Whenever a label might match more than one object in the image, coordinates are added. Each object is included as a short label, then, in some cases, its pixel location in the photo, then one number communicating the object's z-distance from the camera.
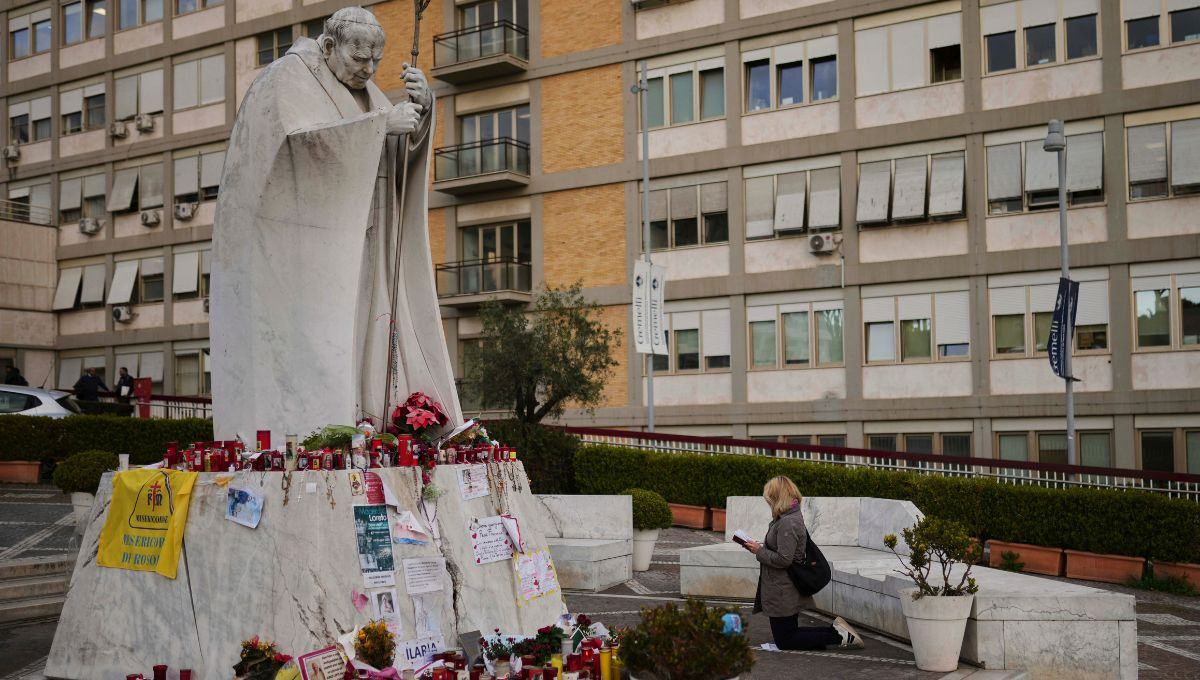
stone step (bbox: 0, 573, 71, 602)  11.90
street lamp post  21.66
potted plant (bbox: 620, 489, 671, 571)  15.36
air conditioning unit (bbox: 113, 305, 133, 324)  41.88
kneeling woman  9.56
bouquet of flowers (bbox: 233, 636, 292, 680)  7.04
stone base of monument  7.41
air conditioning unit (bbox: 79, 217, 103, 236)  42.81
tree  25.50
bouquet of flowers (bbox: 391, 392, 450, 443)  8.88
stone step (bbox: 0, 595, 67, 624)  11.23
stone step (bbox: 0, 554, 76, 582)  12.58
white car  26.94
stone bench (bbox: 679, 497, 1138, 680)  8.52
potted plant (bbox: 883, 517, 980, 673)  8.53
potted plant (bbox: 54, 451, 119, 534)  15.96
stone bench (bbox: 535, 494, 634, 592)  13.65
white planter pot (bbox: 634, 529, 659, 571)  15.45
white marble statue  8.47
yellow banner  7.86
